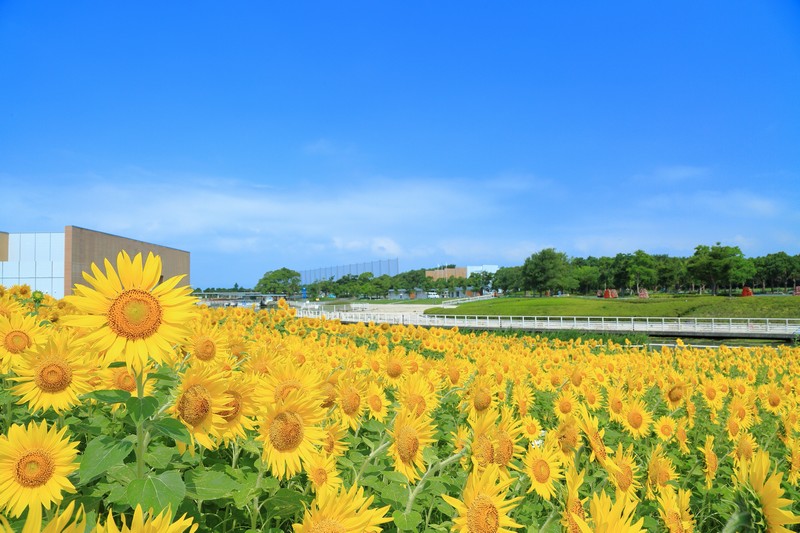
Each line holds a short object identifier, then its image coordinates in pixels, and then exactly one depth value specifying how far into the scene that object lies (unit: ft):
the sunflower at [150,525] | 2.80
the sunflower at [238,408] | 5.65
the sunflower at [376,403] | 8.20
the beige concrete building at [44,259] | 143.33
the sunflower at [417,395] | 7.68
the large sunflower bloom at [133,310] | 4.73
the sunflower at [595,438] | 7.66
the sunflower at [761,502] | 4.86
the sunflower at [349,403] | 7.65
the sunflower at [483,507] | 5.28
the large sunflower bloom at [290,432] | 5.42
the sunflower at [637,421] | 10.82
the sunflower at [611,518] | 4.33
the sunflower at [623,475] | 7.39
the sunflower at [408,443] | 6.49
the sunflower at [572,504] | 5.51
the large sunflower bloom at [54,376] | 6.35
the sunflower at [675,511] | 6.53
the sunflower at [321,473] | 5.56
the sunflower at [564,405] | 11.12
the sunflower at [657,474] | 8.37
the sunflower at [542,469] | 7.20
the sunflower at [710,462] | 9.76
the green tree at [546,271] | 252.01
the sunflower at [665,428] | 10.91
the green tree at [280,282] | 346.54
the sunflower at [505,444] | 6.82
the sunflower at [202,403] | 5.11
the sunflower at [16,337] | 7.53
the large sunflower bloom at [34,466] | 4.79
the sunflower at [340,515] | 3.79
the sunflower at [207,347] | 7.38
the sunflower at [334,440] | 6.30
